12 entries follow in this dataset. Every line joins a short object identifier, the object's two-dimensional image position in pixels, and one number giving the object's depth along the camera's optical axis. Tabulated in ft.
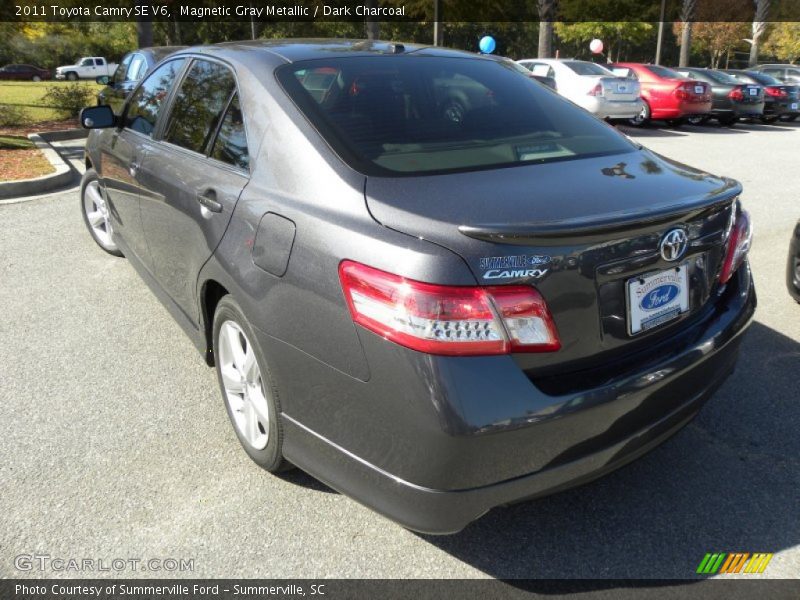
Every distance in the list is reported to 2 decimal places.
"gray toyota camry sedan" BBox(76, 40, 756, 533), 6.21
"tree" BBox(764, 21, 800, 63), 142.00
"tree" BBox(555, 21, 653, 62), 127.95
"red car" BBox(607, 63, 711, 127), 53.16
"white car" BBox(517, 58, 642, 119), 48.73
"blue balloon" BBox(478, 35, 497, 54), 51.12
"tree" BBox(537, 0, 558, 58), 75.72
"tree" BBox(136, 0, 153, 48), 54.49
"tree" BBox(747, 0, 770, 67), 123.34
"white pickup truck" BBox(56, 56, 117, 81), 163.59
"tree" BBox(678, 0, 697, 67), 100.83
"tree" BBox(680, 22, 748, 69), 144.66
